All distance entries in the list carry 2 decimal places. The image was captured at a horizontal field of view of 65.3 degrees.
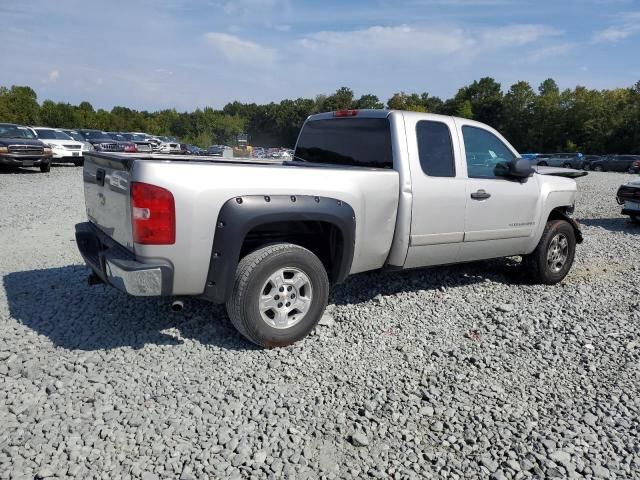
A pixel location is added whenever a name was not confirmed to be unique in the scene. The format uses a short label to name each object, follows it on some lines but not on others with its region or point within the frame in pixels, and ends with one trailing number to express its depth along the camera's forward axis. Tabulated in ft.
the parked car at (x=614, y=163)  125.18
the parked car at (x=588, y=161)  138.79
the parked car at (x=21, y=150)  52.47
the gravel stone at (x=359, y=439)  8.96
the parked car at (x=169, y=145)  106.54
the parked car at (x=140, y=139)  87.37
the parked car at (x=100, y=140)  69.96
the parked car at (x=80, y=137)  71.93
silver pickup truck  10.78
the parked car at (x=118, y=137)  94.20
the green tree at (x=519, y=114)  221.05
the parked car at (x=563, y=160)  138.62
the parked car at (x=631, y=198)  33.09
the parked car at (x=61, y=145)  65.57
